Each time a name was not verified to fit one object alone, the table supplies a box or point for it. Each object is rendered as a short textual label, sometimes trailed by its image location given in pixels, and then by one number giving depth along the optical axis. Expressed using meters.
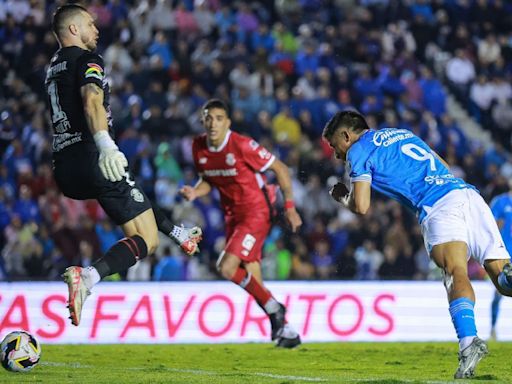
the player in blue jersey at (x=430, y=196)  14.95
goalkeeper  15.48
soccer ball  15.93
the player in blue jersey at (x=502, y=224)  26.52
